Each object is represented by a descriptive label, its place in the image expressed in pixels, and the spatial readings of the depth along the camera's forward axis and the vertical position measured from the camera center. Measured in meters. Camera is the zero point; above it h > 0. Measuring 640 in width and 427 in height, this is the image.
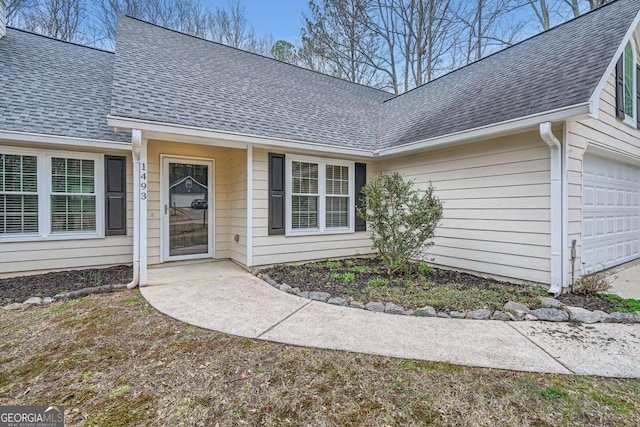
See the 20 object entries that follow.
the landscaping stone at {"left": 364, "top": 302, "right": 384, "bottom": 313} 3.88 -1.20
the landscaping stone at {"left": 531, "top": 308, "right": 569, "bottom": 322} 3.55 -1.19
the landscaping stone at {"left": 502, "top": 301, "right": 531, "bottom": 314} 3.71 -1.16
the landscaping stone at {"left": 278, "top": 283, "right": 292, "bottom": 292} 4.66 -1.15
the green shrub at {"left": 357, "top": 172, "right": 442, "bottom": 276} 5.10 -0.11
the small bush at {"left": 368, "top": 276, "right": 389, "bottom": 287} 4.85 -1.11
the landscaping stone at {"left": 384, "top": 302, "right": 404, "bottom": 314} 3.81 -1.20
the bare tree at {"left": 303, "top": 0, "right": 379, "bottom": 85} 13.65 +7.83
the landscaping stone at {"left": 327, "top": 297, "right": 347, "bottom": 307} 4.08 -1.18
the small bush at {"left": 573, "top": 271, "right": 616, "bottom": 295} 4.26 -1.02
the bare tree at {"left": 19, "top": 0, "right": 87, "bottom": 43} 10.38 +6.71
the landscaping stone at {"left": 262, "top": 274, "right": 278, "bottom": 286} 4.98 -1.13
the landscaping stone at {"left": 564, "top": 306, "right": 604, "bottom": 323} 3.50 -1.19
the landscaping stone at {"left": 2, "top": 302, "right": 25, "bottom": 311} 3.84 -1.18
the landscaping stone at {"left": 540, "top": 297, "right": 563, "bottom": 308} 3.83 -1.14
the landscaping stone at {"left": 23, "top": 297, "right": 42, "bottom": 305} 4.00 -1.16
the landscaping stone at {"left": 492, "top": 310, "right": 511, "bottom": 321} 3.58 -1.21
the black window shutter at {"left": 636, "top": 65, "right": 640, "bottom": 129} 6.09 +2.27
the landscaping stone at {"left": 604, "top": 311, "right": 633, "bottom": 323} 3.49 -1.20
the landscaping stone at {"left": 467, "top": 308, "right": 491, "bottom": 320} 3.62 -1.21
